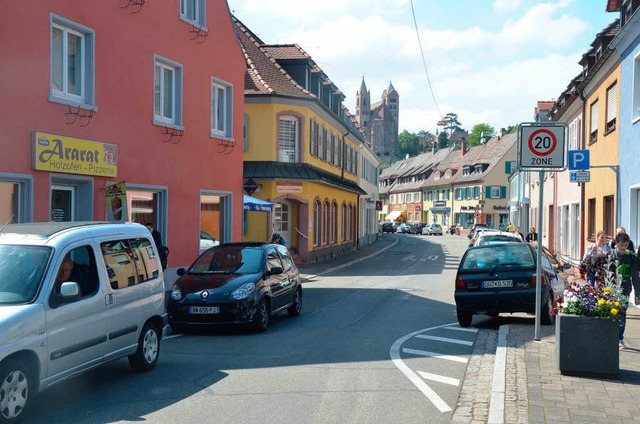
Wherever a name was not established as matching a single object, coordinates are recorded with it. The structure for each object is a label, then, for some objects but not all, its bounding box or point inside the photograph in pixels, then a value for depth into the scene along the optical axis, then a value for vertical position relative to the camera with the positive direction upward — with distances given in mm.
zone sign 10406 +949
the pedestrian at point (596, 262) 11633 -795
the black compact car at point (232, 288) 12008 -1345
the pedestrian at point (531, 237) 32550 -1099
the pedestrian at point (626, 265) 11080 -786
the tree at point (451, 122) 154838 +19076
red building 13203 +2083
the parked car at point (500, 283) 12883 -1270
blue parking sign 19875 +1442
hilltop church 177625 +21461
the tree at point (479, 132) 125312 +13862
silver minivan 6285 -940
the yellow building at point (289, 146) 31484 +2906
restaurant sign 13523 +1053
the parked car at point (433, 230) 85000 -2146
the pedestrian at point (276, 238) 24797 -952
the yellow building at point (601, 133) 19469 +2403
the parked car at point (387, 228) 88875 -2055
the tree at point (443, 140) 153762 +15056
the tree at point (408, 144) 179750 +16611
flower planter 7996 -1469
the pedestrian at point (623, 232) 11306 -293
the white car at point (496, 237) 23703 -822
